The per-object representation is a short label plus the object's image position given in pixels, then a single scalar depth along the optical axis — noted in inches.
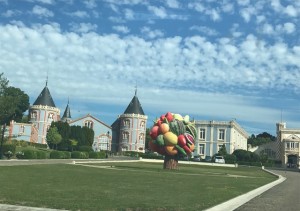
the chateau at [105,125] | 3003.8
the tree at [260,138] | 4480.2
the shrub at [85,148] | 2341.5
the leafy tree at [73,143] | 2722.5
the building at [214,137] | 3008.6
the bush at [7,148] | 1271.2
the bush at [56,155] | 1467.6
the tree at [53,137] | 2633.1
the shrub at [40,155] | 1334.6
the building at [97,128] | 3252.1
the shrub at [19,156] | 1271.2
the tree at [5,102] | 1313.8
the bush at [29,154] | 1279.5
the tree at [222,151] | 2822.2
